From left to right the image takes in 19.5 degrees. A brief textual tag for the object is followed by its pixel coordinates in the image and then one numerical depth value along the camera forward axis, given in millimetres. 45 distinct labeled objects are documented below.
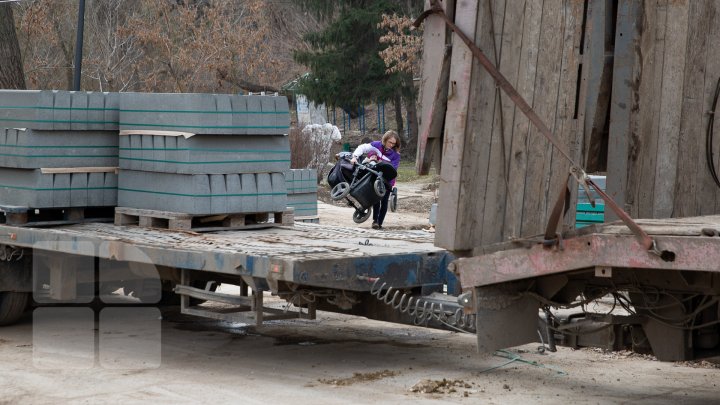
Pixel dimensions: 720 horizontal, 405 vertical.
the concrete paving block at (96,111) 19139
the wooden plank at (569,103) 12849
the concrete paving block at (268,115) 18410
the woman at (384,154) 33995
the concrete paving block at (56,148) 18559
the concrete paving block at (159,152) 18083
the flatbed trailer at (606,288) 11510
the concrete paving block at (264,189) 18708
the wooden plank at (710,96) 13689
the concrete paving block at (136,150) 18619
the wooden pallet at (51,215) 18916
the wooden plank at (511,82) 12804
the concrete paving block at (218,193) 18039
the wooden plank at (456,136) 12722
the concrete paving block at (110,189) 19407
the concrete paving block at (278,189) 19020
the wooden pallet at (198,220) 18128
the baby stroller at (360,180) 33014
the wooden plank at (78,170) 18619
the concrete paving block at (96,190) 19214
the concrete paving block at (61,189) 18767
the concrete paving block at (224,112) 17845
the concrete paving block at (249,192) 18470
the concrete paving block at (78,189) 19020
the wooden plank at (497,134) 12782
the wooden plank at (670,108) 13369
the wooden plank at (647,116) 13339
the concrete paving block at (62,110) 18723
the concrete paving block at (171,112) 17667
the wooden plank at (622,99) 13317
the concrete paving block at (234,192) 18247
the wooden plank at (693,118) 13533
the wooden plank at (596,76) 12940
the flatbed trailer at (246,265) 15288
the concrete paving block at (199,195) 17845
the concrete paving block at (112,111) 19332
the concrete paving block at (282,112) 18619
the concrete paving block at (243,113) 18009
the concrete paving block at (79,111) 18901
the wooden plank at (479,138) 12745
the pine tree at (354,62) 72750
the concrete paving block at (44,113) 18589
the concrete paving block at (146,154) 18366
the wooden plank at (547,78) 12856
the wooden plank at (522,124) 12856
